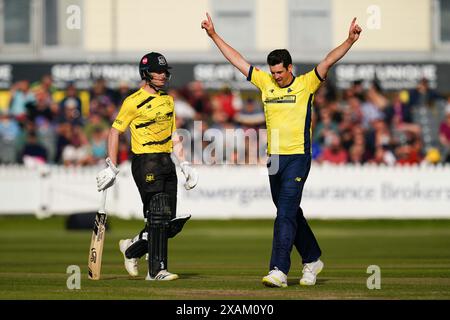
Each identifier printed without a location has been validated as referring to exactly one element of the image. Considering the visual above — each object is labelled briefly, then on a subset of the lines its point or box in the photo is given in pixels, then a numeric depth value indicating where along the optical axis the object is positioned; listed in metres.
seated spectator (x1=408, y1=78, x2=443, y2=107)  33.59
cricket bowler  13.00
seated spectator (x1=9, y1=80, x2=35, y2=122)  33.00
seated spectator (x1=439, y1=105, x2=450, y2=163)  31.88
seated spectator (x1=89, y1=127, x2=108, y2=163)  30.88
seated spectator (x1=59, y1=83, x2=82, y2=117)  32.84
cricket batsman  13.65
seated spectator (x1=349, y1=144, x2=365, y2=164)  30.53
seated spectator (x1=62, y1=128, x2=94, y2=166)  30.95
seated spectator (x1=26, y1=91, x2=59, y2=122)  32.56
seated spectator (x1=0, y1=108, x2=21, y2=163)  32.25
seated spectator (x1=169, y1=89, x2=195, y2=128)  31.48
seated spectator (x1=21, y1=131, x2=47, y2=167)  30.73
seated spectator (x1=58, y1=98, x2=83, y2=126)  32.28
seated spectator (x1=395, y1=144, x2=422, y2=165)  30.19
